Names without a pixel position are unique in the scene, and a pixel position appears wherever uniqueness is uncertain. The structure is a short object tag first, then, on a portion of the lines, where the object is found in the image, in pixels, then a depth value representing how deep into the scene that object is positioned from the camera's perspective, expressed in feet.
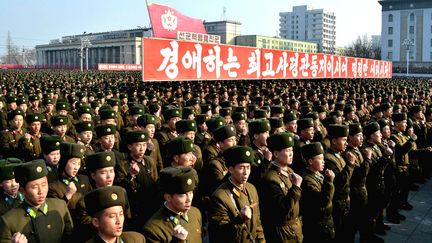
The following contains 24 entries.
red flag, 48.95
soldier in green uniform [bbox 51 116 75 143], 22.01
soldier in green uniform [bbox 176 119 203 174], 19.89
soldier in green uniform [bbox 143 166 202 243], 10.30
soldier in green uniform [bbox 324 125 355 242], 15.34
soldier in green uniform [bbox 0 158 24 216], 12.19
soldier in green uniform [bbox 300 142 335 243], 14.05
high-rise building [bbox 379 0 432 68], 223.51
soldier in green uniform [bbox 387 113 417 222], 20.68
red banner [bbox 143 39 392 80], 35.78
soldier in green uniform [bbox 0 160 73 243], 10.64
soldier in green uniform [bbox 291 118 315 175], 20.51
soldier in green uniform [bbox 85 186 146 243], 9.18
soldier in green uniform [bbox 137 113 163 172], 19.40
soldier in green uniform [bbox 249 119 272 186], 16.80
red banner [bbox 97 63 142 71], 171.62
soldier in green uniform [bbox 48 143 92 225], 13.44
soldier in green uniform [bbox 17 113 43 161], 22.61
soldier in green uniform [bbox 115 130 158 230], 15.66
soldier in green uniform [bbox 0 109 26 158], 23.86
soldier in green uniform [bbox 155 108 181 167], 23.00
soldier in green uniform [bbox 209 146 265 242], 11.70
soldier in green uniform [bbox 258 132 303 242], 13.26
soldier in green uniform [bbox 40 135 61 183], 15.67
